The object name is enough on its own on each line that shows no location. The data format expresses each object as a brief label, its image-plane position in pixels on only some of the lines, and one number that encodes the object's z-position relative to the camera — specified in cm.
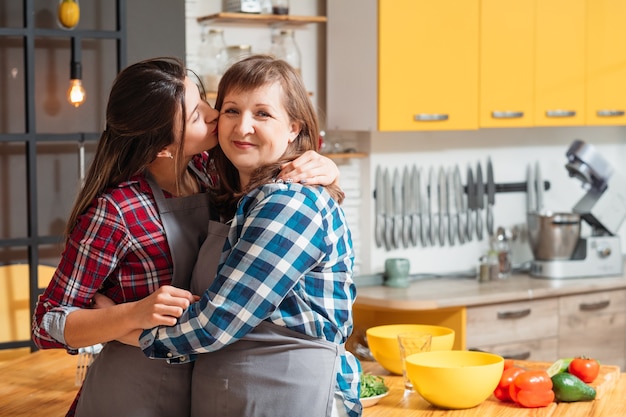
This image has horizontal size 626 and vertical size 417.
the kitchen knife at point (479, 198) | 536
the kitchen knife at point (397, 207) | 510
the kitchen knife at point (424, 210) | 522
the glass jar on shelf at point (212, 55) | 446
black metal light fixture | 364
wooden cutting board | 267
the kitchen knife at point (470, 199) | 536
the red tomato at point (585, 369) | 270
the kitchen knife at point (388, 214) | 506
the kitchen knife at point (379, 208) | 506
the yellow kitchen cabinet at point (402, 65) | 462
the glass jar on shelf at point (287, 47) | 459
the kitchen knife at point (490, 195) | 541
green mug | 491
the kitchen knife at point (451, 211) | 529
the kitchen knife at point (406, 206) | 513
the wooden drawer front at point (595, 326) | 493
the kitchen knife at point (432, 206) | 525
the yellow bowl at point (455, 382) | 243
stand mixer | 509
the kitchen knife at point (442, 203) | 526
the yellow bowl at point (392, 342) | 279
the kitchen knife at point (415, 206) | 516
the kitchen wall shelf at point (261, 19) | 446
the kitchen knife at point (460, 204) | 529
